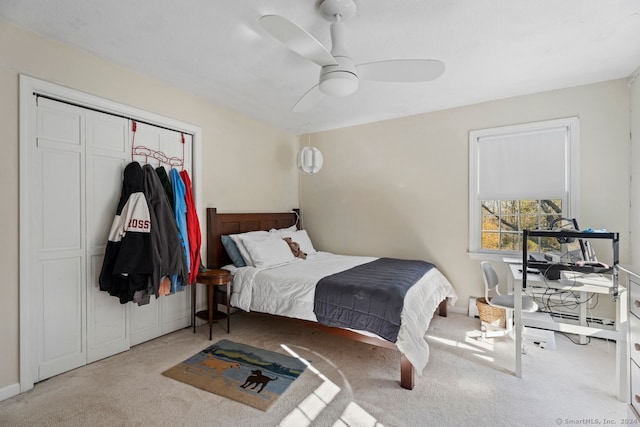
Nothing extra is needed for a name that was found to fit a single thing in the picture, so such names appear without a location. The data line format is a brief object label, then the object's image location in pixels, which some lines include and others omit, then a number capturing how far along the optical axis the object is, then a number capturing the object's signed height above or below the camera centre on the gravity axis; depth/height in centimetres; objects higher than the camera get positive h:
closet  205 -15
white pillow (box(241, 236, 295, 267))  312 -44
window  298 +33
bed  206 -71
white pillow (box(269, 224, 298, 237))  382 -26
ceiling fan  162 +95
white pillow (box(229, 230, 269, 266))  316 -38
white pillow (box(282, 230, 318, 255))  390 -38
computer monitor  241 -34
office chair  250 -81
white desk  191 -80
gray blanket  212 -70
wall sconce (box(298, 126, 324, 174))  396 +72
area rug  195 -123
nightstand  280 -77
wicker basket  289 -106
